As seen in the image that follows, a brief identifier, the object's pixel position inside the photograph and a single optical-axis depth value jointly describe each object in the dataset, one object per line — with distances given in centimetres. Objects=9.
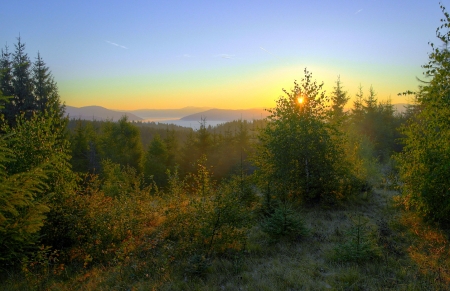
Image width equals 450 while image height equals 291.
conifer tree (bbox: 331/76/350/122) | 3111
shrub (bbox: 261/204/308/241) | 785
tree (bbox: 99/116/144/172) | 2944
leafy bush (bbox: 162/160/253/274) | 685
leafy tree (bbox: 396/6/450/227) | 737
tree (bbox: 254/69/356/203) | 1086
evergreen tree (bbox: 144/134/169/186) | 2725
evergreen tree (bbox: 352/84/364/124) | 3387
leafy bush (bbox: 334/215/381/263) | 624
